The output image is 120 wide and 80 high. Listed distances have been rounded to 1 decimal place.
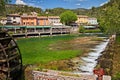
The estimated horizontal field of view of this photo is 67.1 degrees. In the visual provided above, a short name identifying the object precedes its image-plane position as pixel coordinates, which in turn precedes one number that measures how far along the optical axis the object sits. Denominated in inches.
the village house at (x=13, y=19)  1703.5
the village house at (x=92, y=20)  2462.8
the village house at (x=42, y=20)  1887.2
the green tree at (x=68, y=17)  1867.5
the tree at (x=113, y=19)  887.9
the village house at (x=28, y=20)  1728.3
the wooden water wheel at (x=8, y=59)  285.1
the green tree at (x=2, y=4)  808.8
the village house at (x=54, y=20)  1997.3
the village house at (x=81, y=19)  2361.5
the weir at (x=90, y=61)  427.0
